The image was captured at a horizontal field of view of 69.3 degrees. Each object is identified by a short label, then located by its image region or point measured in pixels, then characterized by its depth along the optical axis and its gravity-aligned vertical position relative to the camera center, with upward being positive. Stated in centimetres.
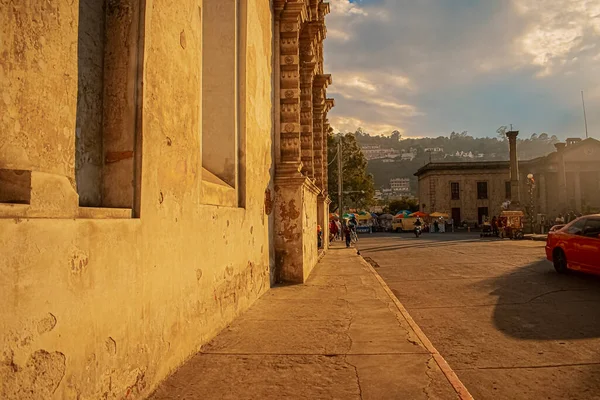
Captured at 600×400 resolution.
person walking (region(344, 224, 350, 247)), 2267 -69
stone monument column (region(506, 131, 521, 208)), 3347 +404
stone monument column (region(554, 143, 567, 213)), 4816 +460
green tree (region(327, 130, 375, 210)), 4969 +583
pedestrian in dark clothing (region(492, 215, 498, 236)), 3228 -52
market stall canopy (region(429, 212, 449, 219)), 4878 +65
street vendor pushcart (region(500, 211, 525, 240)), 2881 -34
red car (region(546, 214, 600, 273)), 923 -60
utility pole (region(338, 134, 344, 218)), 3457 +343
